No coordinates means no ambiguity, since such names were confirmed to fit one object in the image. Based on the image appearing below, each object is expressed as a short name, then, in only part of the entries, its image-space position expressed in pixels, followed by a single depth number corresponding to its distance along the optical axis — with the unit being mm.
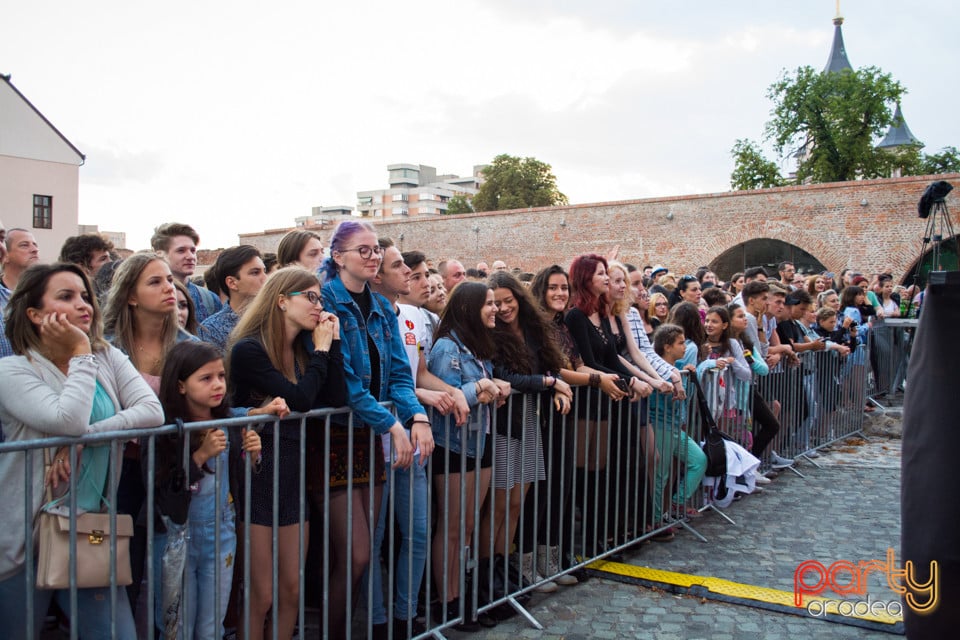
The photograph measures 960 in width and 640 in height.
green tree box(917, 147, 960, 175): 50025
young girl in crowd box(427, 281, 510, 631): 4352
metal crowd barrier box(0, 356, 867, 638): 3463
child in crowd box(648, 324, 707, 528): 5969
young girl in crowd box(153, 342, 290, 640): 3204
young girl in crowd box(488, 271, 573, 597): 4688
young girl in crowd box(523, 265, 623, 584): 4984
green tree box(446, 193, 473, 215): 69812
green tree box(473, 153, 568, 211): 59500
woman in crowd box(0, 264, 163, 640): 2760
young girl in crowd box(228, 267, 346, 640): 3447
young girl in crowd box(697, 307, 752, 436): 6785
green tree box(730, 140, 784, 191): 48125
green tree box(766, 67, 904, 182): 45094
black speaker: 1840
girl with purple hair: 3707
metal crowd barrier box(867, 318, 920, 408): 12398
